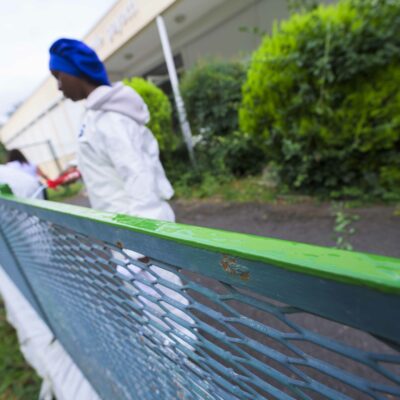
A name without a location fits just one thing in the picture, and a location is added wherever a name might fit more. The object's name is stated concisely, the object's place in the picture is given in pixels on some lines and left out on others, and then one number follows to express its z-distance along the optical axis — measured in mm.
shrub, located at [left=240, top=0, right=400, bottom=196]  3074
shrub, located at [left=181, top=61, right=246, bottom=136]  5492
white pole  6211
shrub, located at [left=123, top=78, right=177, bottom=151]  5844
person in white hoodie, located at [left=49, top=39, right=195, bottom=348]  1484
